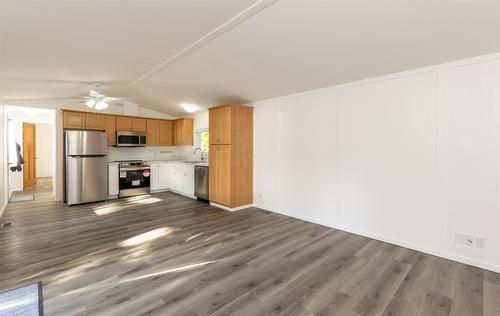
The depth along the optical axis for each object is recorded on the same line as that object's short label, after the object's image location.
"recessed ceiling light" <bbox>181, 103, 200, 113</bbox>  5.96
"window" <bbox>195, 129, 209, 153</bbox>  6.88
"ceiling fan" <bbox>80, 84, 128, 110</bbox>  4.19
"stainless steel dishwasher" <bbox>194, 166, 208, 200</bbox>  5.46
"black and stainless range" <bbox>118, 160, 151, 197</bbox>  5.99
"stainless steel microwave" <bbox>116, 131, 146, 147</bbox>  6.09
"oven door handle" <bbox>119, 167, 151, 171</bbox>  5.98
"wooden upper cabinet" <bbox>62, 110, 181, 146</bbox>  5.63
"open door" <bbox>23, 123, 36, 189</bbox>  7.46
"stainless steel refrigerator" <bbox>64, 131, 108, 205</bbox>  5.16
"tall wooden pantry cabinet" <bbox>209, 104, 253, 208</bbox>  4.77
